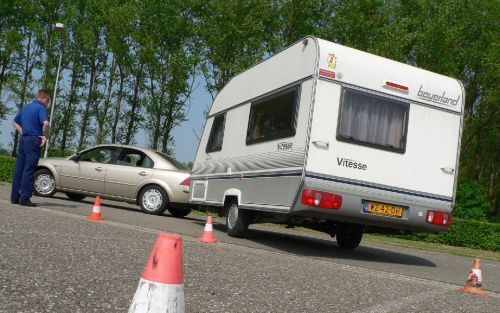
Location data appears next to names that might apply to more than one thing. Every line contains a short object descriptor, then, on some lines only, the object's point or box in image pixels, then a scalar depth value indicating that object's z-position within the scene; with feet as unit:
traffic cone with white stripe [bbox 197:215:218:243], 26.76
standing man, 31.55
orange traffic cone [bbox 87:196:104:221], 30.17
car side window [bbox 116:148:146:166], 44.16
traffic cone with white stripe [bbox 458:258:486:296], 20.39
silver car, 42.83
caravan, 25.96
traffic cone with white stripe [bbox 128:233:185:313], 7.80
